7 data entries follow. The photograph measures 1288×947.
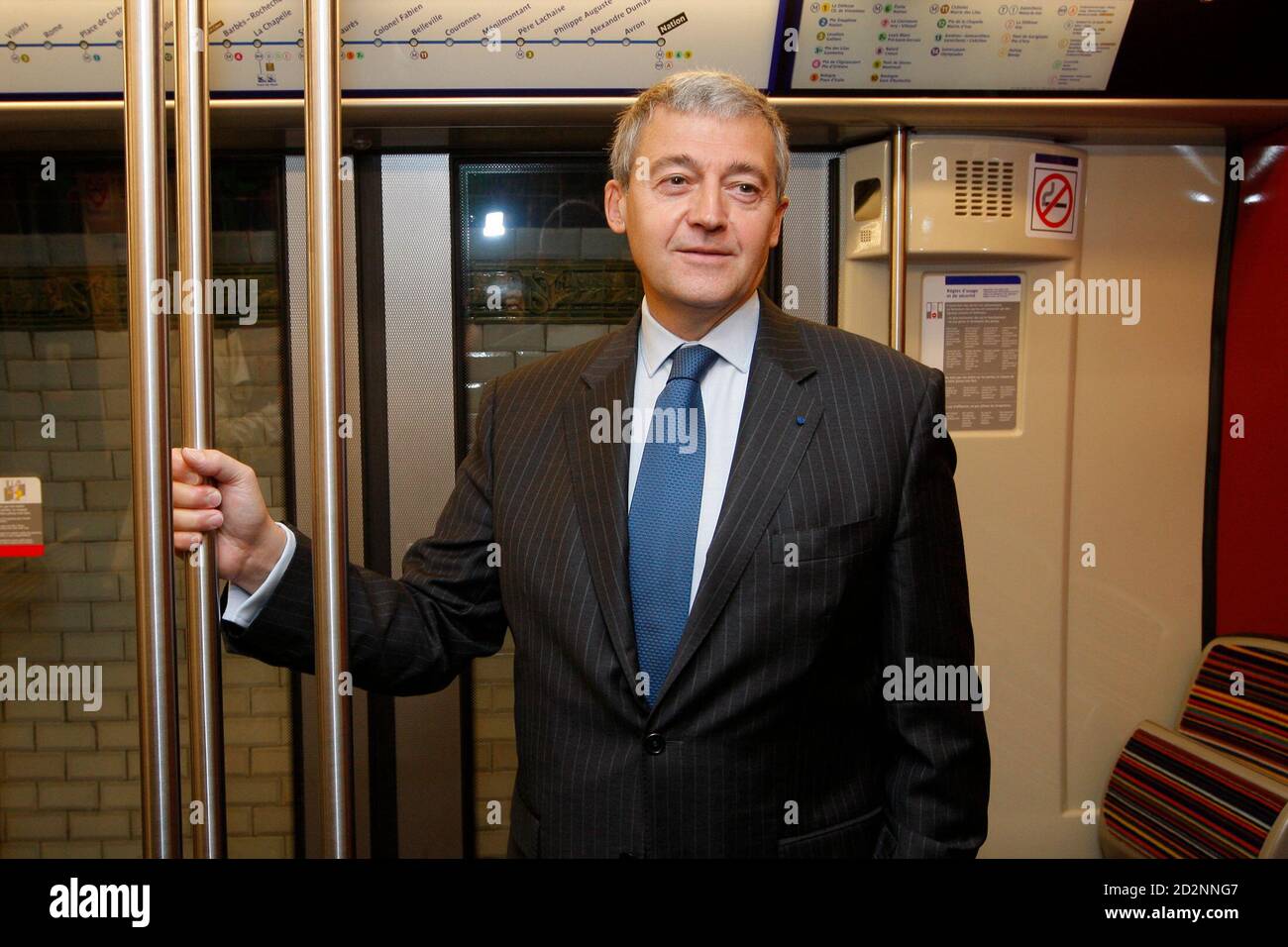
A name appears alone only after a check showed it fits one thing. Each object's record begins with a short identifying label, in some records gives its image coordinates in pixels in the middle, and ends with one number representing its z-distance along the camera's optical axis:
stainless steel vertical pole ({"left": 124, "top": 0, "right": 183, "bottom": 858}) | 0.93
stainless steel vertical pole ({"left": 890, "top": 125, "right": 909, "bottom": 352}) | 2.37
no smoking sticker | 2.52
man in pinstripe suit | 1.35
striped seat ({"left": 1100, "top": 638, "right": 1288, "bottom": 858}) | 2.35
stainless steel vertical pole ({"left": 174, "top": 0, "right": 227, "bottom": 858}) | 0.93
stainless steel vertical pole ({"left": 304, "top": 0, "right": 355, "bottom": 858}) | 0.94
